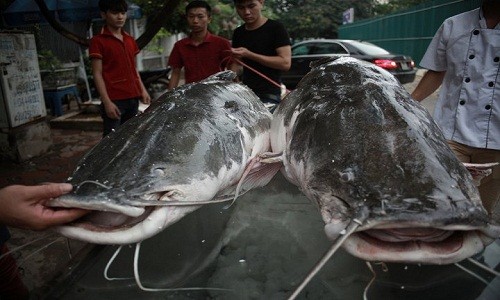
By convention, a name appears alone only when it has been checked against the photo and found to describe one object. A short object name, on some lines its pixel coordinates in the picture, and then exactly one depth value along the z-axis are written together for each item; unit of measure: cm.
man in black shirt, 351
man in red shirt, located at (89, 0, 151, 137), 410
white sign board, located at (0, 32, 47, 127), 514
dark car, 1016
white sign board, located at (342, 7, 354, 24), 2409
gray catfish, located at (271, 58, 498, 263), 104
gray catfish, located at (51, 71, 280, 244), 120
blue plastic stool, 816
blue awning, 715
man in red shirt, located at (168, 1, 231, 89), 384
